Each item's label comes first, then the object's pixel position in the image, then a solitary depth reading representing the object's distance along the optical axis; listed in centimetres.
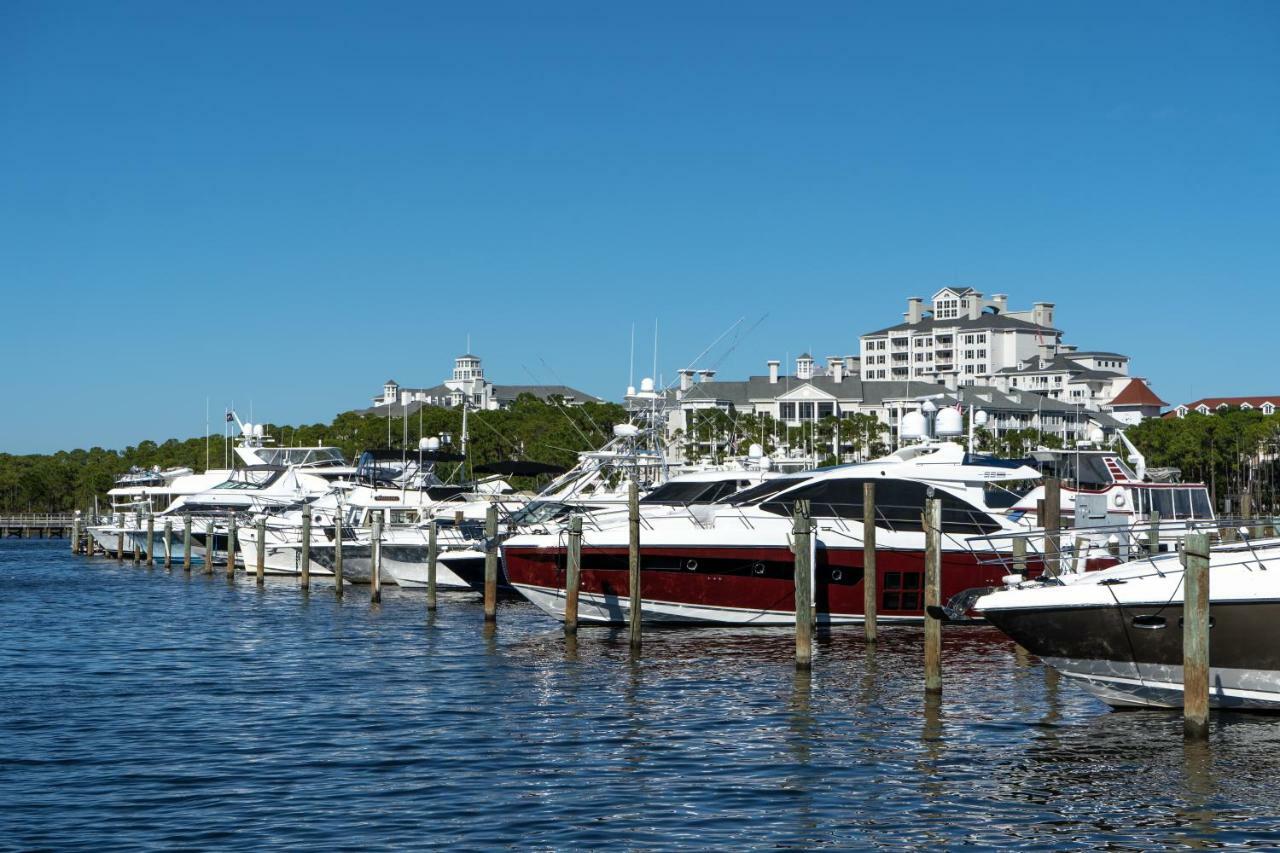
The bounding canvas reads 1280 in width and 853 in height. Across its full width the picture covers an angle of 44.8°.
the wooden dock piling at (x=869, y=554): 3008
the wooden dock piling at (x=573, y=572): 3138
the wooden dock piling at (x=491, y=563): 3506
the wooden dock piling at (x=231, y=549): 5516
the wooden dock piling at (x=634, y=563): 3020
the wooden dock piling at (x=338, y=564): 4559
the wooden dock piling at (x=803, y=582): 2589
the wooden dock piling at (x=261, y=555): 5294
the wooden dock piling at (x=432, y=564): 3888
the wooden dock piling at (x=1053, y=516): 2889
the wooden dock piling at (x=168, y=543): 6222
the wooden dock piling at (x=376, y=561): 4291
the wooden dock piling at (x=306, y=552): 4788
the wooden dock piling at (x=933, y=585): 2309
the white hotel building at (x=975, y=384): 16550
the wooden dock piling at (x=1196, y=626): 1925
